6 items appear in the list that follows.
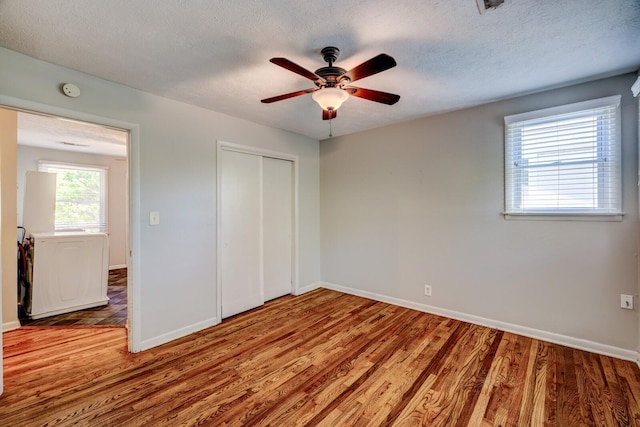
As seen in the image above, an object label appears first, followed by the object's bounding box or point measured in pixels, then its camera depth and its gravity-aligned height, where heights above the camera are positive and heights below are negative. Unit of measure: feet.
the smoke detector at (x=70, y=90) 7.15 +3.17
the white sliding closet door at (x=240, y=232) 11.10 -0.82
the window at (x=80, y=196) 17.24 +1.09
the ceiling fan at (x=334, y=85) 5.66 +2.83
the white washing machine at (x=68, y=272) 11.10 -2.49
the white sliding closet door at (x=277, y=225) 12.86 -0.59
